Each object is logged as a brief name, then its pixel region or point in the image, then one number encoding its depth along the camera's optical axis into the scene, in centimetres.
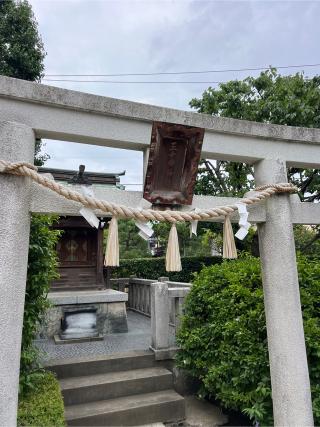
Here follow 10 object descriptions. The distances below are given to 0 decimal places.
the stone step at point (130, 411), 392
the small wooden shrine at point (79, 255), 888
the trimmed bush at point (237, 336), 347
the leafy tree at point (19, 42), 809
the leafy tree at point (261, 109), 1107
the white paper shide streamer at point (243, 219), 260
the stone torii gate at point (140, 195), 226
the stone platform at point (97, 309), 768
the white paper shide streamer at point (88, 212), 233
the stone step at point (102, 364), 464
